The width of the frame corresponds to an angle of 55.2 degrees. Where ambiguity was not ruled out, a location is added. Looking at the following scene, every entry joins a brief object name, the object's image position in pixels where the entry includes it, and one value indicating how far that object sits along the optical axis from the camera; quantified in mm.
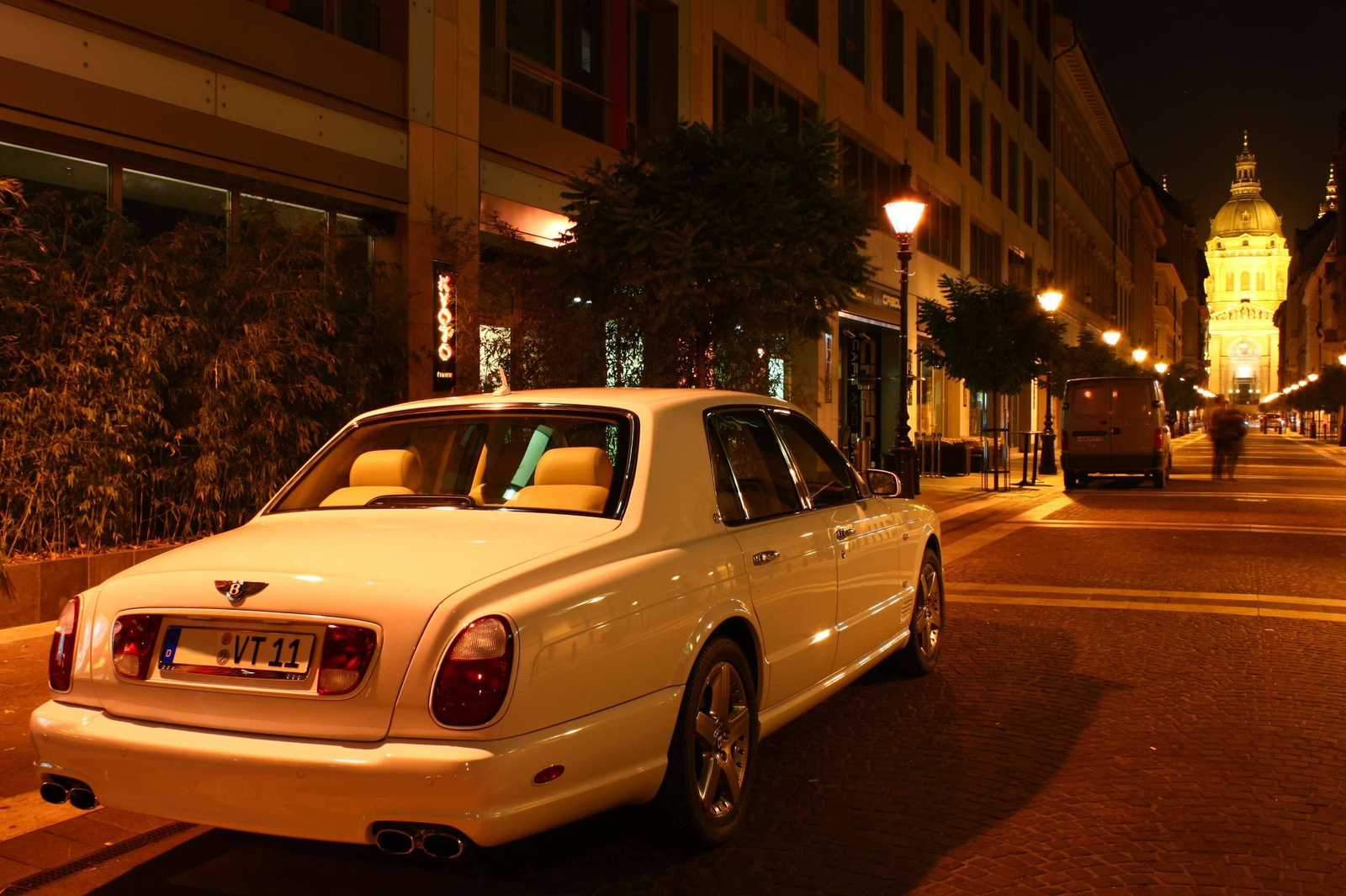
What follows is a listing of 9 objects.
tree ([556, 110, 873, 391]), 13344
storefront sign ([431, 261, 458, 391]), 13597
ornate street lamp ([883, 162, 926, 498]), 17906
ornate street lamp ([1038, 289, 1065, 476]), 31625
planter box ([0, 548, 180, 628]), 8258
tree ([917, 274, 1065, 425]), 27031
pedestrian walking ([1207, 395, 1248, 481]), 27500
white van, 25469
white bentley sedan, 3406
